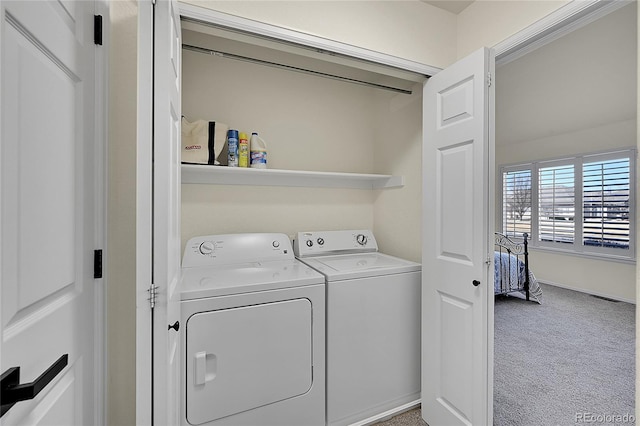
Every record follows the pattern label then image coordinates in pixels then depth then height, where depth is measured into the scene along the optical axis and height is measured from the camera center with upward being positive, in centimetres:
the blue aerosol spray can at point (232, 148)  201 +42
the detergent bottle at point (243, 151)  206 +41
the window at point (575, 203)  407 +11
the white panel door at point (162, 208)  90 +0
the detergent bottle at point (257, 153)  208 +40
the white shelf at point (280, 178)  199 +25
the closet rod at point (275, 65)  169 +93
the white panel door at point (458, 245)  148 -19
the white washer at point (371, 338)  169 -78
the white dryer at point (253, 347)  139 -70
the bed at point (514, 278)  386 -91
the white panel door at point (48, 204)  66 +1
